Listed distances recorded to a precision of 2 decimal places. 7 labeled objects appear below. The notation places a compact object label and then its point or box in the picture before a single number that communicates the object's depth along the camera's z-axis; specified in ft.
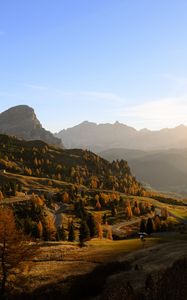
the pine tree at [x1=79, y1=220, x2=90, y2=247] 417.90
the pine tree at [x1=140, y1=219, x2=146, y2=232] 508.82
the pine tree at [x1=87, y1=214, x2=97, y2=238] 467.19
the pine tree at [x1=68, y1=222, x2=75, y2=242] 416.20
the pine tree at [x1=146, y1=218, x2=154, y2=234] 506.89
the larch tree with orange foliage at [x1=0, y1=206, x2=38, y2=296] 193.47
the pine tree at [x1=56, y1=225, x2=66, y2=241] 426.92
